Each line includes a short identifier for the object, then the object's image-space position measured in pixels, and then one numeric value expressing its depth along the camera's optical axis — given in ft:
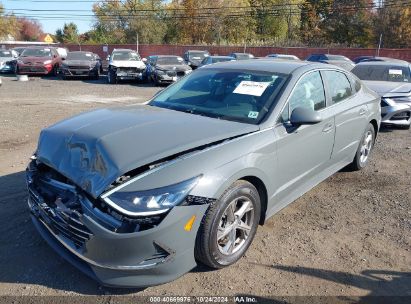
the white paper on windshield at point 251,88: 12.25
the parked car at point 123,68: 59.26
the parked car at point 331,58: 62.13
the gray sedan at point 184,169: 8.33
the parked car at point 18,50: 81.50
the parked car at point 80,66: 62.69
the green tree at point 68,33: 255.37
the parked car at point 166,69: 56.90
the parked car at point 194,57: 72.08
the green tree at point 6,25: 232.73
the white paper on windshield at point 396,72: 30.12
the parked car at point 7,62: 73.05
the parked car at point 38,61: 65.44
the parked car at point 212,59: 61.61
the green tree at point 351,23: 161.58
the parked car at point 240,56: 68.33
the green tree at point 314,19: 178.03
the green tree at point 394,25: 137.90
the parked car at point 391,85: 26.25
